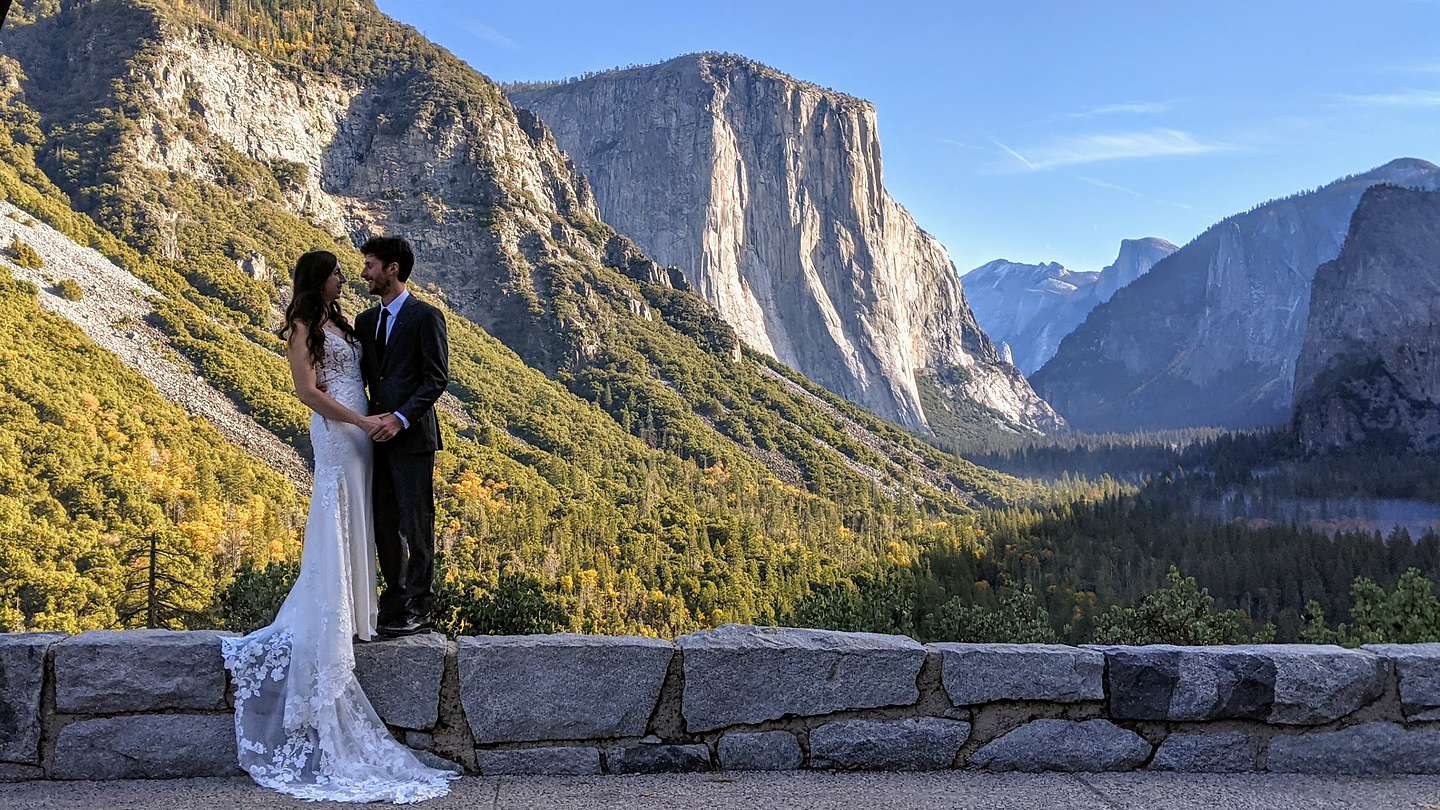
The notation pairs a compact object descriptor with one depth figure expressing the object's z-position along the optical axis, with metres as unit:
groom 5.27
